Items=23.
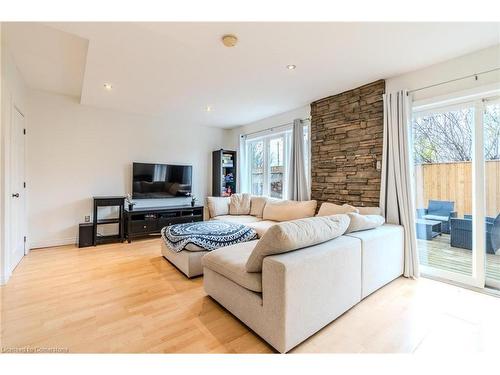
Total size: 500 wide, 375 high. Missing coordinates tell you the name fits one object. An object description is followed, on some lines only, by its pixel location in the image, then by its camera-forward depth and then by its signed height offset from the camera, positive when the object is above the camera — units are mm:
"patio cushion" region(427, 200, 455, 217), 2656 -204
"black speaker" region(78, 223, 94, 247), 3797 -743
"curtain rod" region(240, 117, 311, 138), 4028 +1253
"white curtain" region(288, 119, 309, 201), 3995 +433
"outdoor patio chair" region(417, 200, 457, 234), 2659 -264
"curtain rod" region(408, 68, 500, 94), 2251 +1167
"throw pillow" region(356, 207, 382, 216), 2826 -250
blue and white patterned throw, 2686 -557
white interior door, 2828 -27
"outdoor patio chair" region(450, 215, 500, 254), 2365 -460
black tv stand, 4109 -536
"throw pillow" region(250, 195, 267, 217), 4367 -290
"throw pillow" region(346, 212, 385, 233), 2209 -322
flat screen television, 4512 +200
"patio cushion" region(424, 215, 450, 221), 2707 -325
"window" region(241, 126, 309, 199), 4539 +579
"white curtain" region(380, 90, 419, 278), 2689 +208
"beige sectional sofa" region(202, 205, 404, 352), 1448 -688
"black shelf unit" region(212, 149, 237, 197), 5383 +420
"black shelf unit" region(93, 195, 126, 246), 3916 -520
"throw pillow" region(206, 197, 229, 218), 4508 -314
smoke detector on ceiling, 2020 +1340
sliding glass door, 2355 +15
